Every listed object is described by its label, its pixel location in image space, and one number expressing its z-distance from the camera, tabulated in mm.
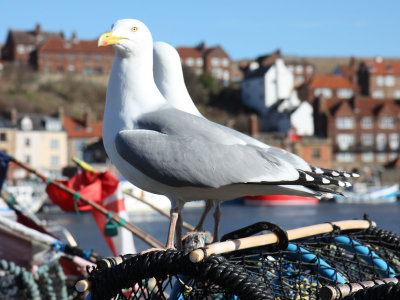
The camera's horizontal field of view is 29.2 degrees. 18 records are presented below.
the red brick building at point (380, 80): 94250
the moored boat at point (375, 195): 60750
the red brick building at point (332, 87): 92156
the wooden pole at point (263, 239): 3167
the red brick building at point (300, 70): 104125
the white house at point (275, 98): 79625
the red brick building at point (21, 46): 98688
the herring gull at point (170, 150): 4059
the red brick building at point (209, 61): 103188
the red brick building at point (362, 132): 76062
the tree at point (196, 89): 92438
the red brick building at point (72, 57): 96438
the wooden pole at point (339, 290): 2963
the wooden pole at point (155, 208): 6802
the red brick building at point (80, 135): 73188
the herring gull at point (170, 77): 5129
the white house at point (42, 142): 70625
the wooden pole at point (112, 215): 6032
